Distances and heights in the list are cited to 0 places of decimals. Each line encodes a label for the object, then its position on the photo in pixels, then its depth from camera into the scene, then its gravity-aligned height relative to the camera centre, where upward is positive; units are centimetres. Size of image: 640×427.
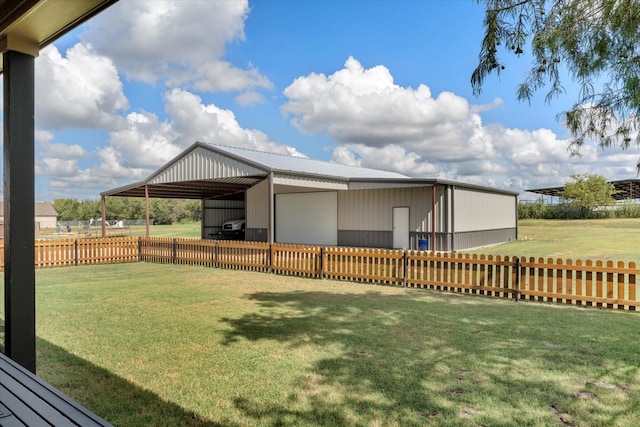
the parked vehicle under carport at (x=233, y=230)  2647 -97
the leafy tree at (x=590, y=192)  3828 +222
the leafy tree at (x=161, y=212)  6944 +72
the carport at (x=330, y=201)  1745 +77
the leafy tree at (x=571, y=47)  445 +196
